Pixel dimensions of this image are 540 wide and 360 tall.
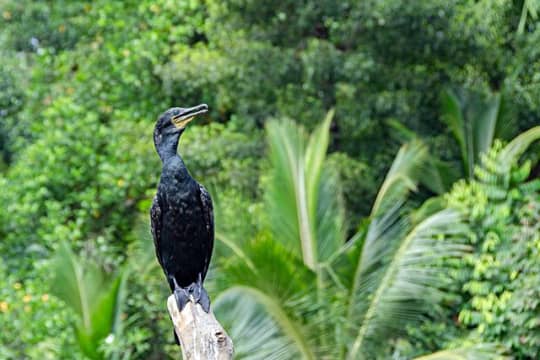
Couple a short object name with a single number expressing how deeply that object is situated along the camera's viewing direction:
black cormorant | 11.32
